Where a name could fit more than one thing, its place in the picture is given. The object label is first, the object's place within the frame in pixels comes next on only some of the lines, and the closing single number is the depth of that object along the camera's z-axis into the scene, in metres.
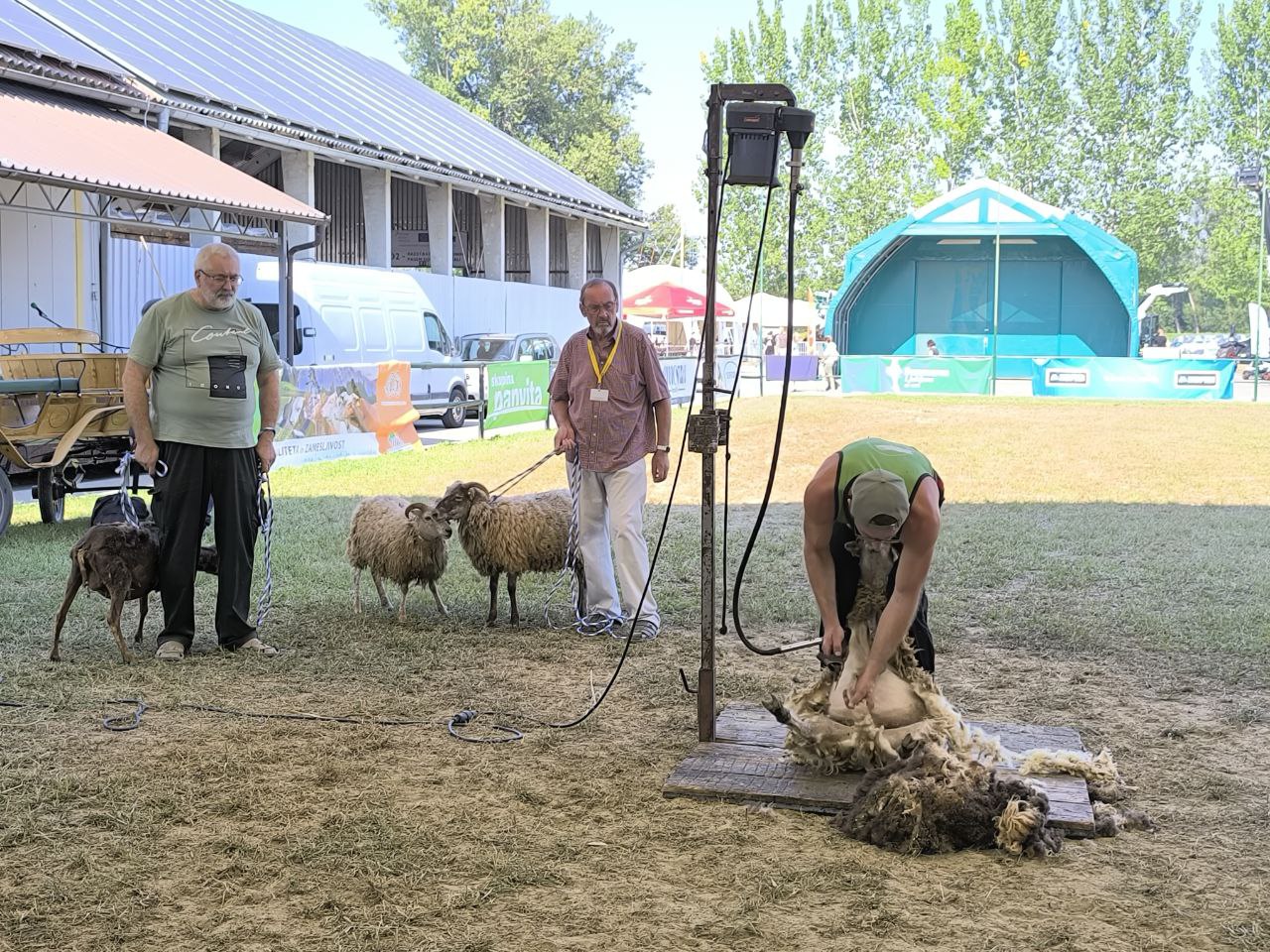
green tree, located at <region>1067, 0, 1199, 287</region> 53.00
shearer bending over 4.57
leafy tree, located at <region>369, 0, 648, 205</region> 69.19
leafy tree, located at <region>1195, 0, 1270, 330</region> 52.28
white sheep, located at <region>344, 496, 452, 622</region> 7.83
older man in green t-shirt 6.81
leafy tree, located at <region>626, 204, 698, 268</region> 84.75
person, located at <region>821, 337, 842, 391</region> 36.68
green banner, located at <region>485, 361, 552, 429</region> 21.59
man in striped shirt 7.62
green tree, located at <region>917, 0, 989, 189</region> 52.28
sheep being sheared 4.31
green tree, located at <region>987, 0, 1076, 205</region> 53.50
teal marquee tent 38.75
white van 20.08
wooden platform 4.66
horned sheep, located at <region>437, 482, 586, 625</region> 7.86
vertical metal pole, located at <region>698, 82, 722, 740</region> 5.12
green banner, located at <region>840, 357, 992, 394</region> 31.39
